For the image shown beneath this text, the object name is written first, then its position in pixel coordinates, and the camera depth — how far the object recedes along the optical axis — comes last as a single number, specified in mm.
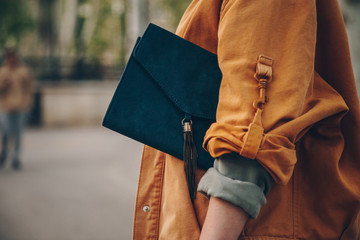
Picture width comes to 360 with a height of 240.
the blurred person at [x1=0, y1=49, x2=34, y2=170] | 7703
